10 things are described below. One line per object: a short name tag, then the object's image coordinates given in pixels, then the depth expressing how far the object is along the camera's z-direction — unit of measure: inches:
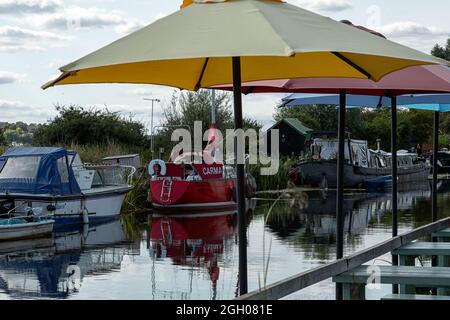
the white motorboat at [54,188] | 869.2
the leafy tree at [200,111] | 1925.4
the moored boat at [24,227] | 761.0
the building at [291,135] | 2443.4
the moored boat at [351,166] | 1656.0
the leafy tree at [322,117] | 2630.4
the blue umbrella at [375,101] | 448.8
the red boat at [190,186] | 1122.7
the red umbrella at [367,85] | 360.5
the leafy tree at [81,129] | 1622.8
